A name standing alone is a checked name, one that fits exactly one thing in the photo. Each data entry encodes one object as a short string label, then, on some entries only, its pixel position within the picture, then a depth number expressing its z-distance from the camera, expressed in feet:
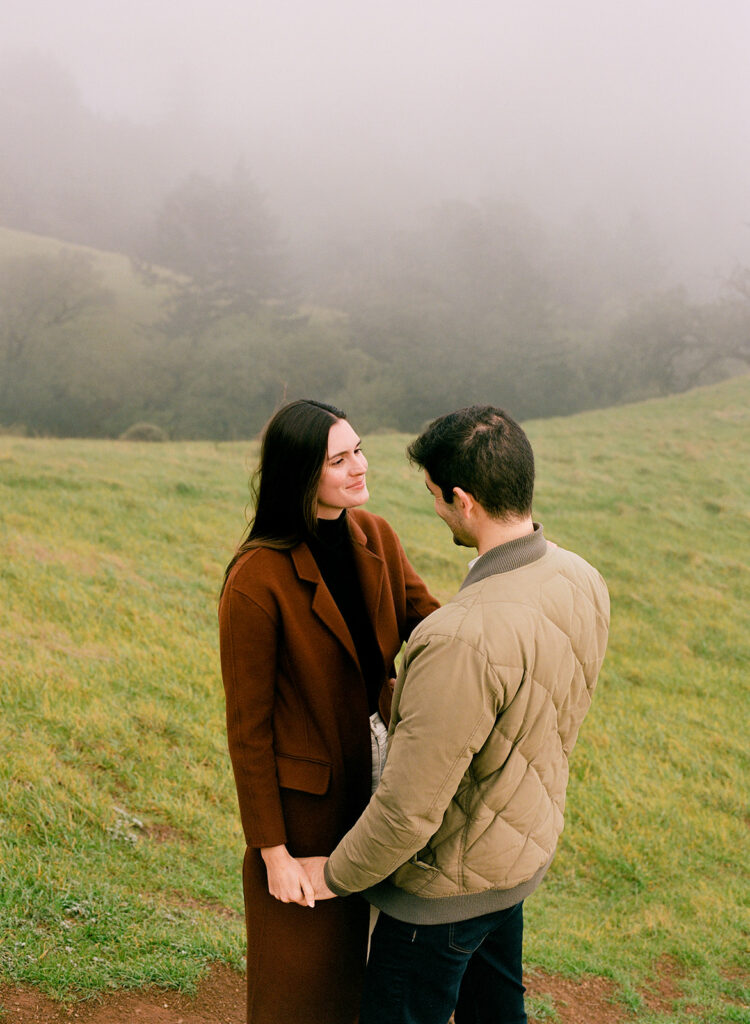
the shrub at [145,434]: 97.26
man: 5.80
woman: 7.04
